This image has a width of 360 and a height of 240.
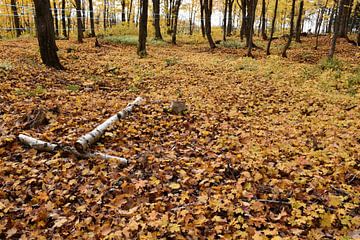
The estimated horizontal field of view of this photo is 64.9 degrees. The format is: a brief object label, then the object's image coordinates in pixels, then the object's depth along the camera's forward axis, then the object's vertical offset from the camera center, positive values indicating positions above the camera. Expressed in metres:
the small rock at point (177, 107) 8.34 -1.90
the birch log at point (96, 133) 5.58 -1.95
